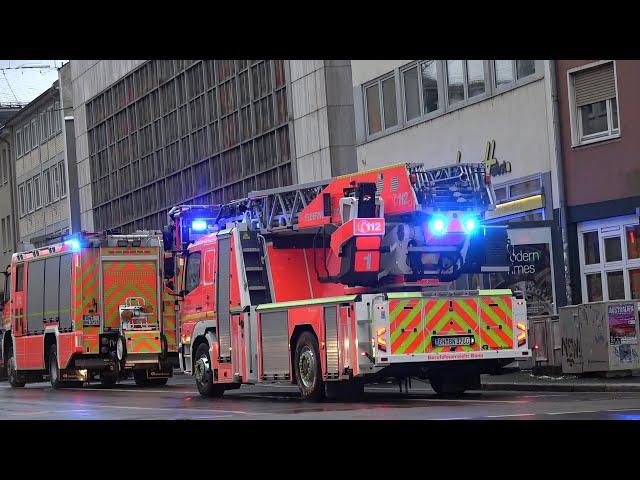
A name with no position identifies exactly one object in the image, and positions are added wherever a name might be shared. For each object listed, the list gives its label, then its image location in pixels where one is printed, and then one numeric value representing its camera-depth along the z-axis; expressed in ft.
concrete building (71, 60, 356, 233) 132.46
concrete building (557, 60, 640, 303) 88.53
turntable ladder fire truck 65.31
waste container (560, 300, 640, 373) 76.43
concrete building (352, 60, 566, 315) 94.02
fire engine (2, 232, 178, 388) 100.22
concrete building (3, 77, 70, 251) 217.97
